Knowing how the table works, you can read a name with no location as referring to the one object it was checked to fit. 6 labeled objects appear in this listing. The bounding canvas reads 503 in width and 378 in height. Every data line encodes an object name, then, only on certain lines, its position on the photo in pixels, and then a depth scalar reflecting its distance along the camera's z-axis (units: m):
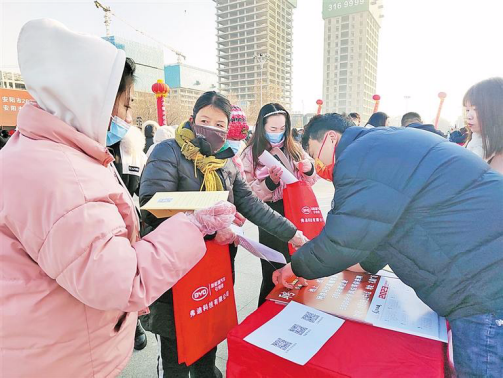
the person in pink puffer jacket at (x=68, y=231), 0.63
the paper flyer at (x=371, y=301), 0.96
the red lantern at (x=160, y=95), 4.82
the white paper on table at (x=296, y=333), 0.83
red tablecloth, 0.78
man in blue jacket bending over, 0.84
